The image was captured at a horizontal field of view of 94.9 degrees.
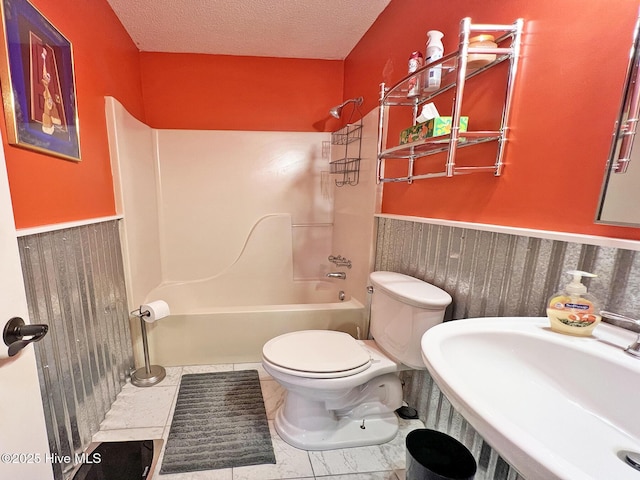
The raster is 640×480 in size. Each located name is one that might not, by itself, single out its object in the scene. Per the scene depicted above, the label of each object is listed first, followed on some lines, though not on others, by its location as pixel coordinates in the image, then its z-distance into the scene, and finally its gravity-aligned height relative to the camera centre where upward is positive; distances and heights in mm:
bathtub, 1910 -892
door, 584 -431
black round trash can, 1001 -925
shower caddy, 2150 +319
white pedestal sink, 473 -377
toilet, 1215 -740
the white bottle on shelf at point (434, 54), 1153 +574
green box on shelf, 1056 +265
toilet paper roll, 1734 -714
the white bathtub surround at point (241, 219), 2285 -227
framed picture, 933 +362
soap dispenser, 693 -254
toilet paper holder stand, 1764 -1138
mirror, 682 +103
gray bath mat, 1291 -1166
